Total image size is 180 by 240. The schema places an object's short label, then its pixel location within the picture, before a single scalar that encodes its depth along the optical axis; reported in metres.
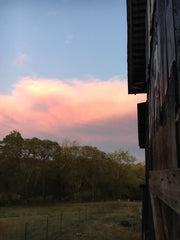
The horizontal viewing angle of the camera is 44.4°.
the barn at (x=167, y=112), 2.04
